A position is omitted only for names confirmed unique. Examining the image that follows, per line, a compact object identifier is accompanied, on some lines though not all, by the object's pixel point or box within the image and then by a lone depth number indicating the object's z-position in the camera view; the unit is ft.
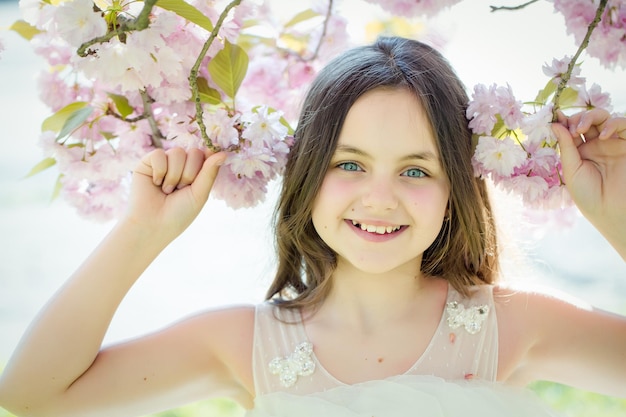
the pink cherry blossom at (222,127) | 3.98
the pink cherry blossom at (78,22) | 3.26
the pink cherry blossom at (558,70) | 3.70
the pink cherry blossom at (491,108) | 3.90
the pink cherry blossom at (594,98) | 3.91
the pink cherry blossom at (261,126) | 3.95
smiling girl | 4.04
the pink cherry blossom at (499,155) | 3.92
